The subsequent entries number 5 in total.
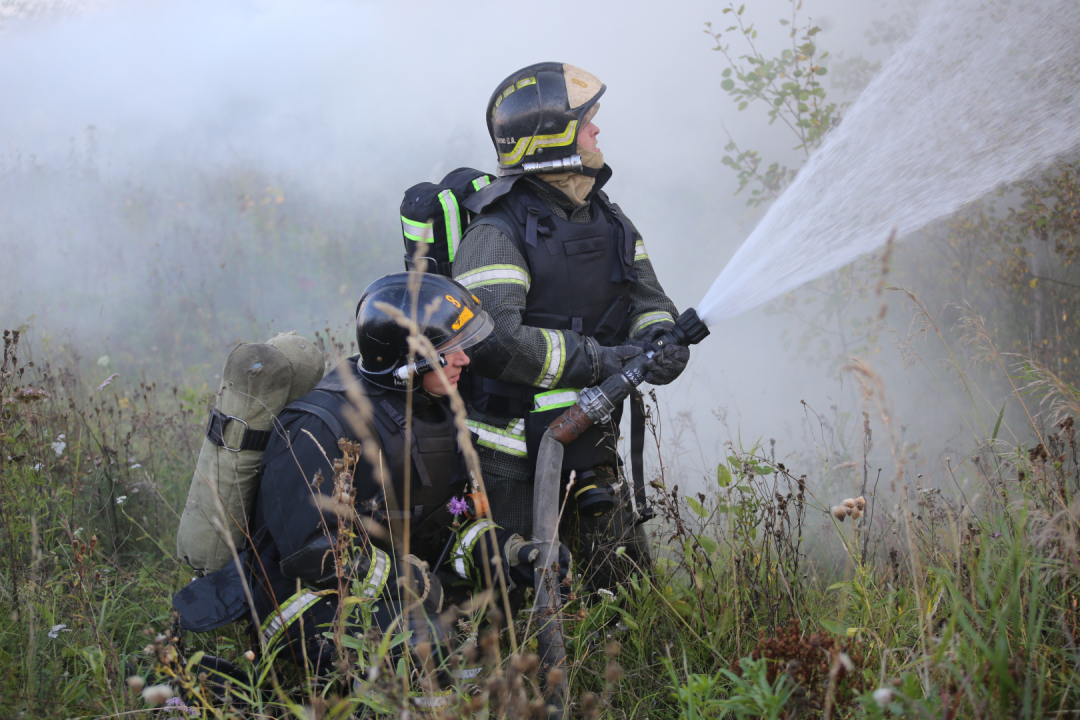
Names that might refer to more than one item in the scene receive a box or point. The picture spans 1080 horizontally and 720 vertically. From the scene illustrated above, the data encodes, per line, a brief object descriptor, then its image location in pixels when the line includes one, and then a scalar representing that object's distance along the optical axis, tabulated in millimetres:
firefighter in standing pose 2824
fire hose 2693
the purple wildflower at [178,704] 1739
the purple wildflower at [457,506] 2604
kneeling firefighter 2289
